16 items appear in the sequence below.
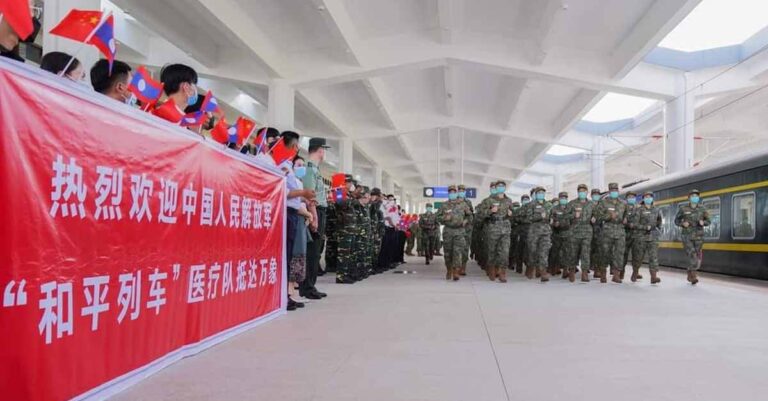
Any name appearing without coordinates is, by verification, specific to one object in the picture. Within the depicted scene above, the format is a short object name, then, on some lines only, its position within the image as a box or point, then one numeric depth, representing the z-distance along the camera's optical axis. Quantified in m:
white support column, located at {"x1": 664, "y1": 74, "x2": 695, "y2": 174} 14.59
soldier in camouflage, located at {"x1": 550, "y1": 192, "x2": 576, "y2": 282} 9.82
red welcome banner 2.00
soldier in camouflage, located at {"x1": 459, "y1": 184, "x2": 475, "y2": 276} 9.78
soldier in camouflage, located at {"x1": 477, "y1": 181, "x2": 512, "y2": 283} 9.30
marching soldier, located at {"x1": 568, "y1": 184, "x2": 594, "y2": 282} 9.57
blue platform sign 22.12
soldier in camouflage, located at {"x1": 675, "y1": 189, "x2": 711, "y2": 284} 9.02
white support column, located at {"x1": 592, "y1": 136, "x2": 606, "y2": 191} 23.44
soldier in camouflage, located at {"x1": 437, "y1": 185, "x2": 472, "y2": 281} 9.59
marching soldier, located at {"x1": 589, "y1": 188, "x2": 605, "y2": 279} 9.77
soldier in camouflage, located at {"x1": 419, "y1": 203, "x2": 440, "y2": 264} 15.77
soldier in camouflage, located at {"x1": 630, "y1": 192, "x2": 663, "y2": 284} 9.44
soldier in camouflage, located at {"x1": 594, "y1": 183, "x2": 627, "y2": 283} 9.41
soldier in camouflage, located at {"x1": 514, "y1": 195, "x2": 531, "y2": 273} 10.94
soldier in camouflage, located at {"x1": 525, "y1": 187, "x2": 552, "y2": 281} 9.48
